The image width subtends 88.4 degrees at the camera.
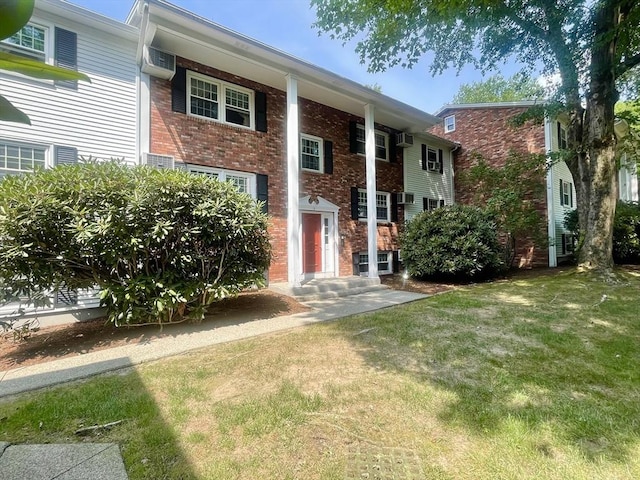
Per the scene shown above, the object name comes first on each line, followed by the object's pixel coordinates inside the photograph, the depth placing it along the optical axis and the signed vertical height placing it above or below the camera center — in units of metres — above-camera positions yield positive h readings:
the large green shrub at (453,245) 10.30 -0.03
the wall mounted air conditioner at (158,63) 7.41 +4.28
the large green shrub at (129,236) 4.63 +0.21
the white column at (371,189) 10.32 +1.79
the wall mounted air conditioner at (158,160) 7.53 +2.07
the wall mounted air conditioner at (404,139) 13.38 +4.31
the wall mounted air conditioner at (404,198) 13.38 +1.92
